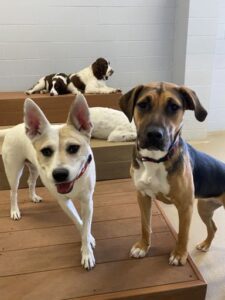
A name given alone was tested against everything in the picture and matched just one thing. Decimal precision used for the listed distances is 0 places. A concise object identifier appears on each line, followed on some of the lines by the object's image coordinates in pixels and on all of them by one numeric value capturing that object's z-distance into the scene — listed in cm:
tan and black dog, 141
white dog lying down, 277
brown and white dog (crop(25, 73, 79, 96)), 333
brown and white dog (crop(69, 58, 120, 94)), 337
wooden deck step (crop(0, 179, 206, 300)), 157
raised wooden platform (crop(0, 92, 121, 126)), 324
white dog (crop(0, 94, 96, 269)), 143
